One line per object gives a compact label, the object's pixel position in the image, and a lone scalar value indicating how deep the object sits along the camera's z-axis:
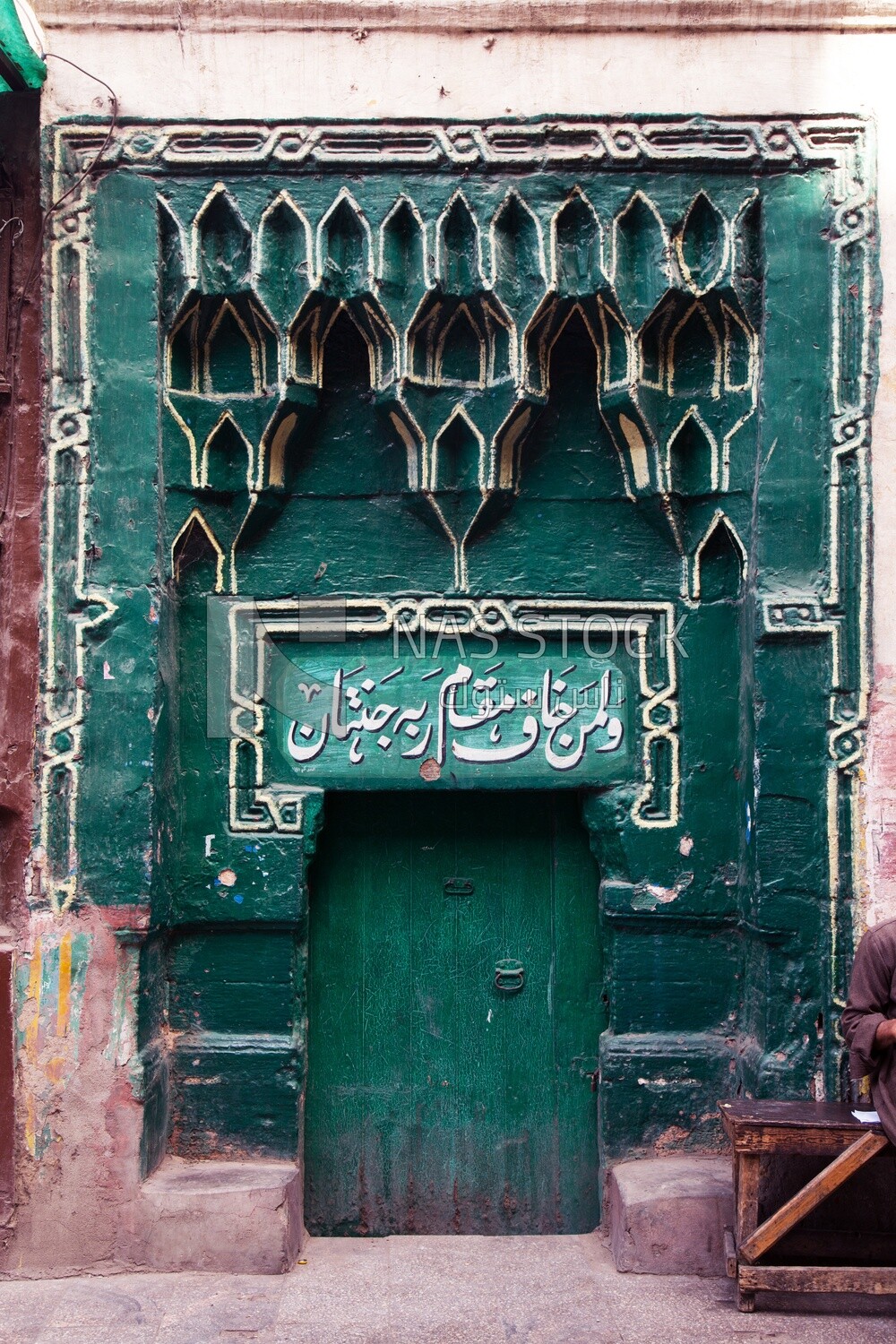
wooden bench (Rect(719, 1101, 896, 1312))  3.48
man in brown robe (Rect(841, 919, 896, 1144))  3.43
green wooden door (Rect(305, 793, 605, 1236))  4.38
